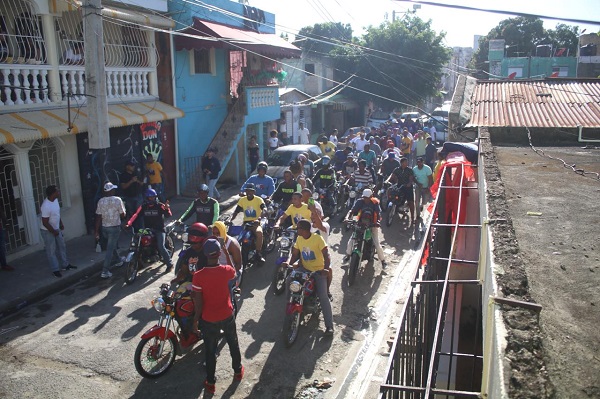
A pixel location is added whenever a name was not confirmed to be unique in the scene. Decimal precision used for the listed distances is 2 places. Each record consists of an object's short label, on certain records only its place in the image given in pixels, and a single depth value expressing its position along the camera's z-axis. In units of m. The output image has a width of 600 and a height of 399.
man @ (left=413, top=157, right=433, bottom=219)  12.71
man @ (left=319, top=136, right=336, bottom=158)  17.98
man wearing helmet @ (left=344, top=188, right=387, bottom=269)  9.37
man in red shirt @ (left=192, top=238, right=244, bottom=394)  5.45
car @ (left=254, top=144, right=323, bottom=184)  15.14
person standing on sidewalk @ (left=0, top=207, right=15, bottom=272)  9.30
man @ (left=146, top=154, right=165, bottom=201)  13.59
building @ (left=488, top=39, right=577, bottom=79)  41.03
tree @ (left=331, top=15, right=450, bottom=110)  32.84
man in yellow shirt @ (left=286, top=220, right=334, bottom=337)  7.06
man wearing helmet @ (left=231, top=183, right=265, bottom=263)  9.62
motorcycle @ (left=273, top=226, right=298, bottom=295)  8.26
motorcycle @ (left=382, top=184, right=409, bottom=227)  12.49
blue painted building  15.54
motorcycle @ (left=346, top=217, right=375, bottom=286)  8.89
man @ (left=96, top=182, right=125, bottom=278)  9.20
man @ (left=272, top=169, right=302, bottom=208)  10.52
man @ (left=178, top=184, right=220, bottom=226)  9.09
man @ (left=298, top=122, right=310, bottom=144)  21.94
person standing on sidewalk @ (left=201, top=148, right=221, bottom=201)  14.91
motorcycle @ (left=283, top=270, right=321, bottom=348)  6.72
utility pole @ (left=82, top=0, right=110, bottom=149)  9.34
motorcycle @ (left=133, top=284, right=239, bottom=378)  5.91
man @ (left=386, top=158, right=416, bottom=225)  12.45
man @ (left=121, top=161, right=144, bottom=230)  11.52
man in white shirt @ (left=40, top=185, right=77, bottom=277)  8.73
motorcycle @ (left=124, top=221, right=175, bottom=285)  9.00
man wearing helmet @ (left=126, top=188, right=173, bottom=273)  9.30
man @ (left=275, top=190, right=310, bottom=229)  8.77
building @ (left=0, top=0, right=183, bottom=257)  10.11
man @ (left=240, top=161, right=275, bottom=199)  11.11
